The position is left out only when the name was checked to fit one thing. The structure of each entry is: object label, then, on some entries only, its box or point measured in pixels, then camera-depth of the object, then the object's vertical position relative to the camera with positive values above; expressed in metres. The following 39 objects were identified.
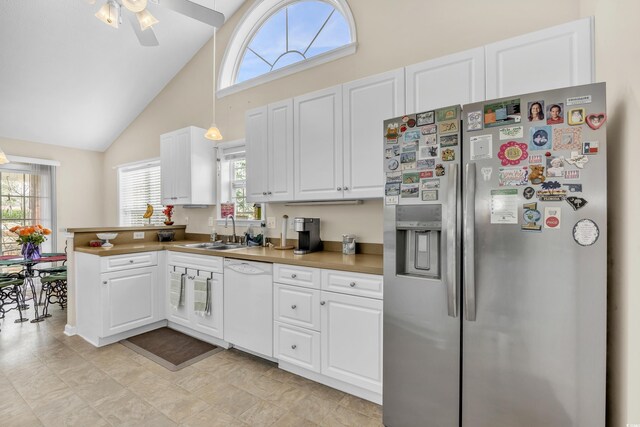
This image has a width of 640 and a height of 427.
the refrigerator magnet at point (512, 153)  1.40 +0.26
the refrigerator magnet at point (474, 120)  1.50 +0.44
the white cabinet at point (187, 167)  3.81 +0.56
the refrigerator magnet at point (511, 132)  1.41 +0.36
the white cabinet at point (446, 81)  1.94 +0.86
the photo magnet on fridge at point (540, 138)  1.36 +0.32
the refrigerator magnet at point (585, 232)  1.26 -0.09
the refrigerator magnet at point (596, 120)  1.27 +0.38
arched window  3.14 +1.97
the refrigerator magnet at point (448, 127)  1.58 +0.44
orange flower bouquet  3.51 -0.32
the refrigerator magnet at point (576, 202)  1.29 +0.03
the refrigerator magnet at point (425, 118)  1.65 +0.50
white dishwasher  2.54 -0.82
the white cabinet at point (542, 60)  1.68 +0.86
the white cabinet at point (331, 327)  2.03 -0.84
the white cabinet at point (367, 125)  2.26 +0.67
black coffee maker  2.77 -0.22
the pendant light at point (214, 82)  3.95 +1.70
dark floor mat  2.70 -1.31
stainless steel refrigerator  1.29 -0.25
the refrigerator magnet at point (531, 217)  1.36 -0.03
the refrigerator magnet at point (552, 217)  1.32 -0.03
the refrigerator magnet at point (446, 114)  1.58 +0.51
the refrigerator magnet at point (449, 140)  1.58 +0.36
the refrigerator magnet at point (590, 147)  1.28 +0.26
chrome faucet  3.70 -0.22
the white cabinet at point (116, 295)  3.00 -0.87
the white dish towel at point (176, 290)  3.23 -0.83
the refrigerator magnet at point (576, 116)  1.31 +0.40
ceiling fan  2.06 +1.43
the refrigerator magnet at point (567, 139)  1.31 +0.31
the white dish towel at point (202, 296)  2.97 -0.82
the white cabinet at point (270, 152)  2.83 +0.57
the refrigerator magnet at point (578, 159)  1.29 +0.21
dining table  3.55 -0.61
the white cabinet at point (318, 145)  2.52 +0.57
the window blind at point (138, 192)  4.89 +0.33
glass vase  3.56 -0.46
